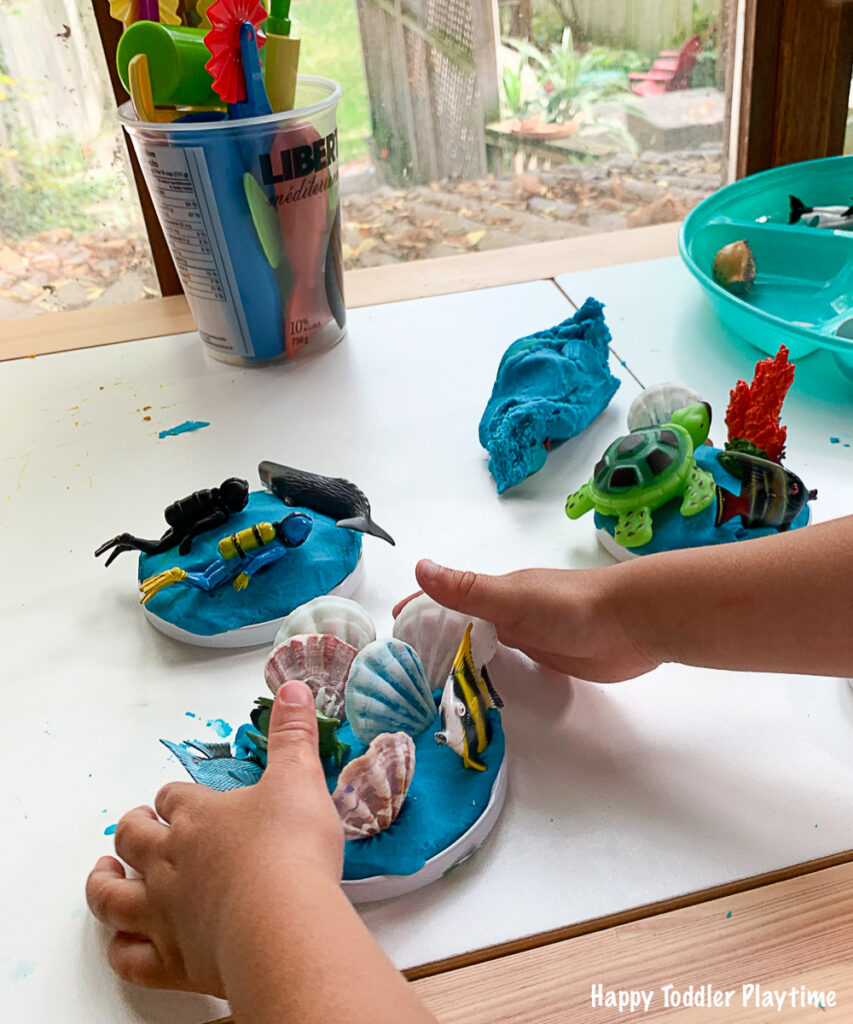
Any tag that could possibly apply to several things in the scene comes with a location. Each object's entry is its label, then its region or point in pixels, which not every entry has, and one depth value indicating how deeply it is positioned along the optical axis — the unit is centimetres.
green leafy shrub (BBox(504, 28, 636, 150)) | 127
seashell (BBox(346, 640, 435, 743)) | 44
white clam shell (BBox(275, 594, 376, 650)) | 49
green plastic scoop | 67
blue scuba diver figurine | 55
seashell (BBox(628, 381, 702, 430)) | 63
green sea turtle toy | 55
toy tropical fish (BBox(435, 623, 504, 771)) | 44
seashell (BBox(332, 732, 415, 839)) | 40
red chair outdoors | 120
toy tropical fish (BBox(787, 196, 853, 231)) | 89
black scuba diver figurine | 58
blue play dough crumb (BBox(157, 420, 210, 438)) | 75
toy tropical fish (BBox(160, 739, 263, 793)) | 42
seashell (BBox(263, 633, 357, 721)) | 47
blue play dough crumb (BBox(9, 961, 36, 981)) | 39
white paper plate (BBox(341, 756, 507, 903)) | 40
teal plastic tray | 74
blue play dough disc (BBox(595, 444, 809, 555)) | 55
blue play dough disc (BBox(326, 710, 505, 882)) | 40
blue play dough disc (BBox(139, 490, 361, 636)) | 54
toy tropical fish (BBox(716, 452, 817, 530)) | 54
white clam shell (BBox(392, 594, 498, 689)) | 48
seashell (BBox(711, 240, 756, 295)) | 83
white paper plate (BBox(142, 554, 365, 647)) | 54
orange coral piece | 59
